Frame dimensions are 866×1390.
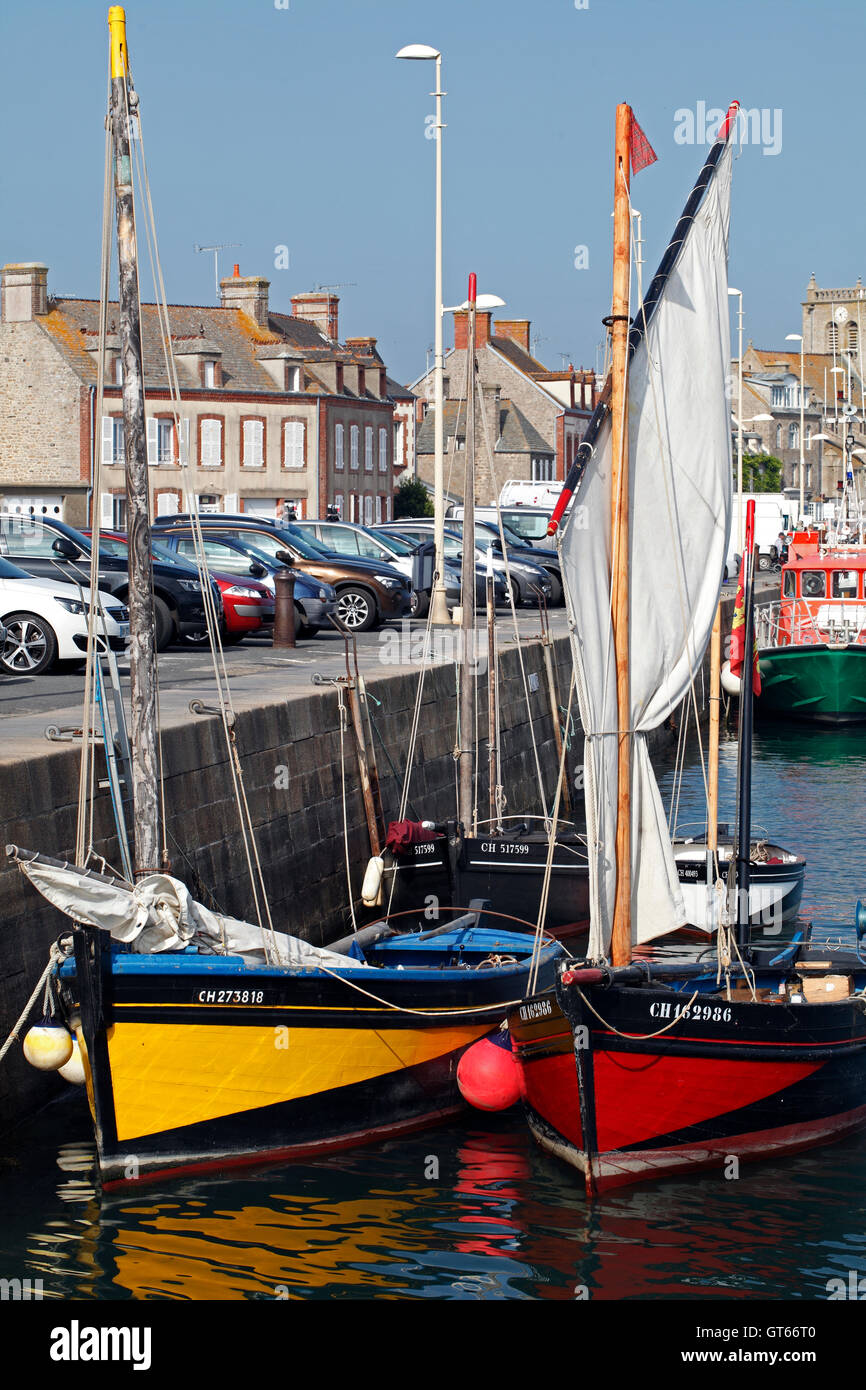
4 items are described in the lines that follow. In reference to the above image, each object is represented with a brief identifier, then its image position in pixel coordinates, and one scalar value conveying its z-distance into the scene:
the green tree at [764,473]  100.69
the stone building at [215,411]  54.97
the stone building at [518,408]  76.25
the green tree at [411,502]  71.00
